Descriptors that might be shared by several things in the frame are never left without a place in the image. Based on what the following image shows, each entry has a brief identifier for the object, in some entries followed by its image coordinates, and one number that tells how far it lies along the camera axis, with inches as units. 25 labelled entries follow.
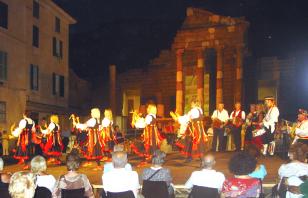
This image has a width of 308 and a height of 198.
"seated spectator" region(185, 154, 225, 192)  260.4
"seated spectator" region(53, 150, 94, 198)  259.1
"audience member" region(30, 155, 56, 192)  257.1
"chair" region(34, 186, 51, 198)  238.7
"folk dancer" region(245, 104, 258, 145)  571.8
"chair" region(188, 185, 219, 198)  258.4
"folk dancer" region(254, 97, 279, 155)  534.3
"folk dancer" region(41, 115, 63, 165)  643.5
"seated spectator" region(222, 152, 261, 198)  235.5
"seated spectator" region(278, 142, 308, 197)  266.5
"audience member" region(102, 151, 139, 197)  257.0
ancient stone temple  1007.6
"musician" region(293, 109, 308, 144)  486.3
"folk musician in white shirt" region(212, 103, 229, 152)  680.4
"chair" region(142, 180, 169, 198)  274.7
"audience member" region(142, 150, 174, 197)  279.0
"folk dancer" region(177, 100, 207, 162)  549.6
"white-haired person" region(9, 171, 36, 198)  210.5
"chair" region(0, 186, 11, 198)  255.1
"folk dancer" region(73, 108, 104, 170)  577.0
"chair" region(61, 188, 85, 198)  257.1
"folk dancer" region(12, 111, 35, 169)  626.5
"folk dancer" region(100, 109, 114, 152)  591.8
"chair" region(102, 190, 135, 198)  253.6
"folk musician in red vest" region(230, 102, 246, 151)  658.8
